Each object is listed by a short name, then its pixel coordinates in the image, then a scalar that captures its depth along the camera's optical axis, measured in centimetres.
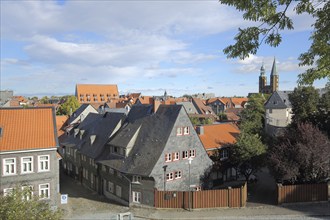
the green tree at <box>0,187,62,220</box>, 1159
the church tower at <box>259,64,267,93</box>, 15650
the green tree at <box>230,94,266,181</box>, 3039
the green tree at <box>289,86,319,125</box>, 4766
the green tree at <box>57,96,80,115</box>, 7781
